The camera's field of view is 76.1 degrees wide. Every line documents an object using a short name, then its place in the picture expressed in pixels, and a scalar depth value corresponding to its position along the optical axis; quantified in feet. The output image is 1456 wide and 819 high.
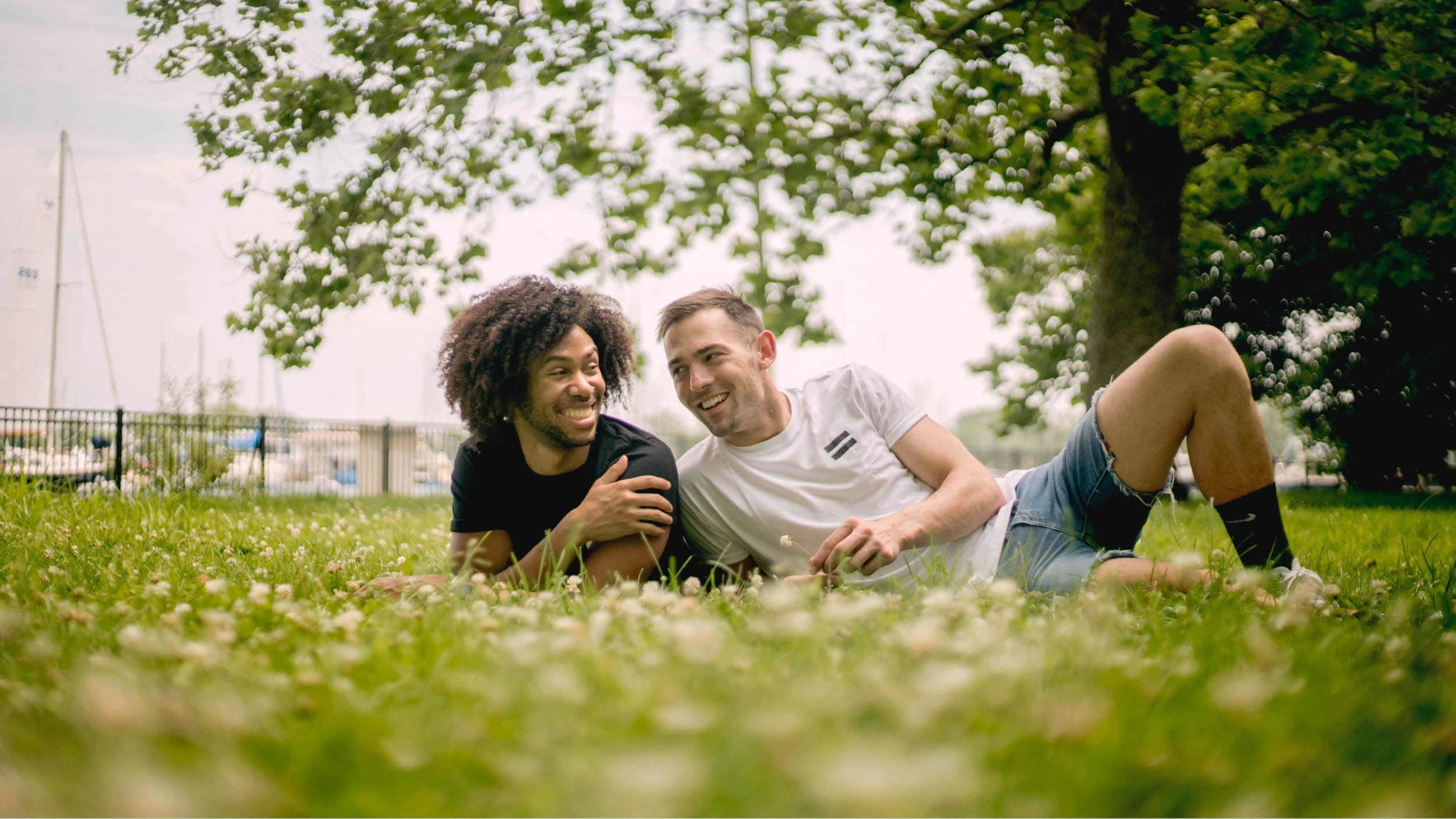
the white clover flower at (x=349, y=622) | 6.94
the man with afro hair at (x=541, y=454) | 11.77
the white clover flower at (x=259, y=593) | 7.52
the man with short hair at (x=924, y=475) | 10.82
